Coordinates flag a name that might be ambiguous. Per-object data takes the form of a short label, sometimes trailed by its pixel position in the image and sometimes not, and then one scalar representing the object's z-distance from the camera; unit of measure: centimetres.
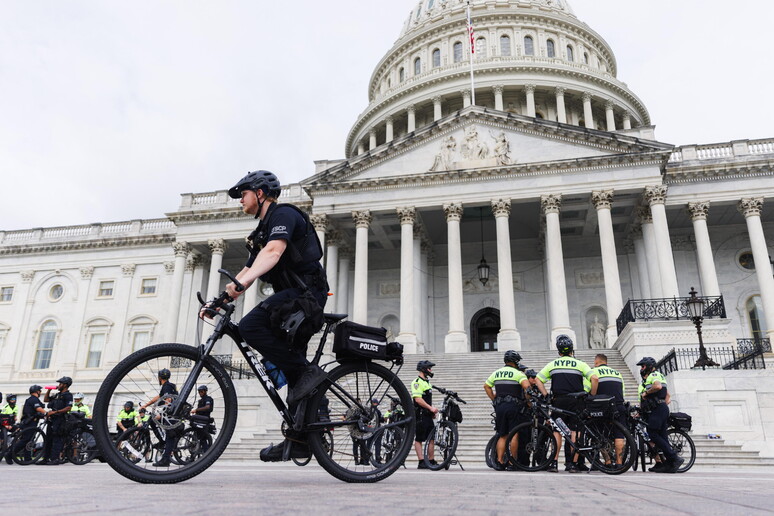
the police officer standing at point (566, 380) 900
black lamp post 1702
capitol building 2869
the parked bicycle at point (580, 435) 826
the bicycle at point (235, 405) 405
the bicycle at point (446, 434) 981
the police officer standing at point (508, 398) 938
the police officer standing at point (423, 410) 1012
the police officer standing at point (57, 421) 1249
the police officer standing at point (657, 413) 918
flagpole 4224
